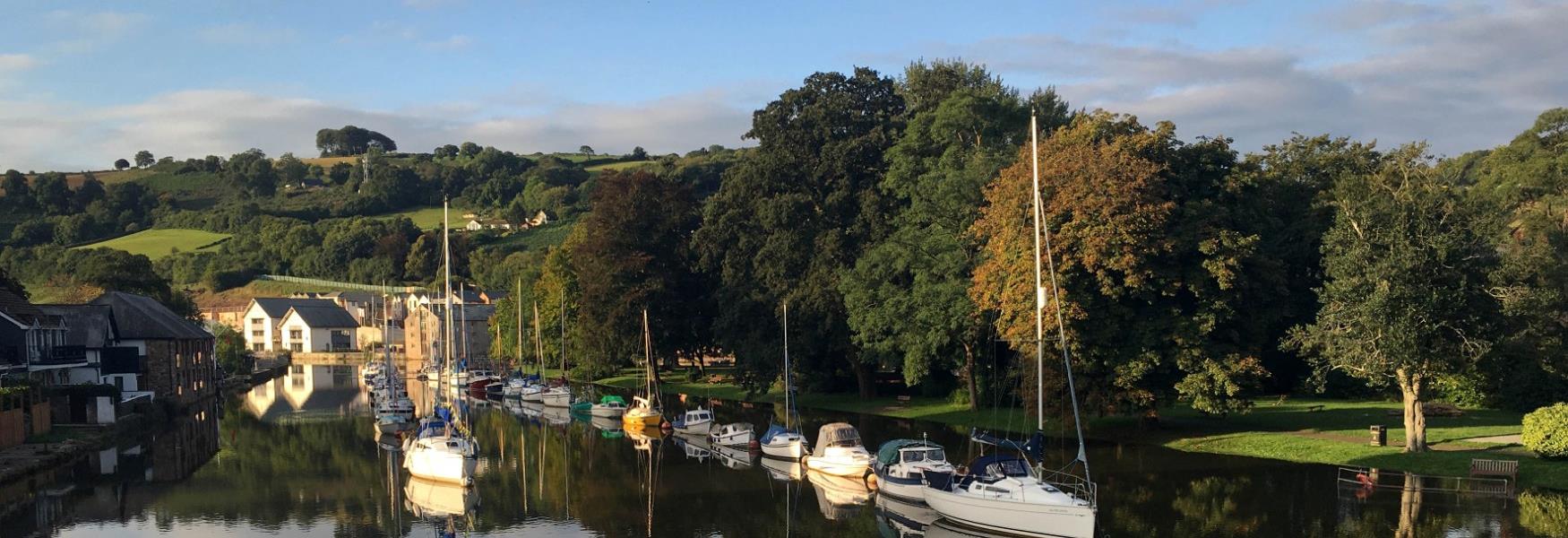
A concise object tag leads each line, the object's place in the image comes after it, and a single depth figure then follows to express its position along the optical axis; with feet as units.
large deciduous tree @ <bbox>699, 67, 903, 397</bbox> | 216.13
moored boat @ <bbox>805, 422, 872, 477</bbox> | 140.67
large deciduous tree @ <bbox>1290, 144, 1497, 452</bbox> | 130.21
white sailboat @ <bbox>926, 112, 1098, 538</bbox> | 100.17
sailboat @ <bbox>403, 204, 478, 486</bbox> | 139.95
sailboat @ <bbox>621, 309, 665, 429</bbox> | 206.18
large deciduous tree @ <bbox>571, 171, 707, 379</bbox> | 262.06
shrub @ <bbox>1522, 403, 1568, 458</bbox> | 121.90
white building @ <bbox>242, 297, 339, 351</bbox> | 579.48
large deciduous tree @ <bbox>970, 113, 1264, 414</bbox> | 150.82
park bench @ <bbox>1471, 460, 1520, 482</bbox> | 118.01
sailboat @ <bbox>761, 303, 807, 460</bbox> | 157.99
